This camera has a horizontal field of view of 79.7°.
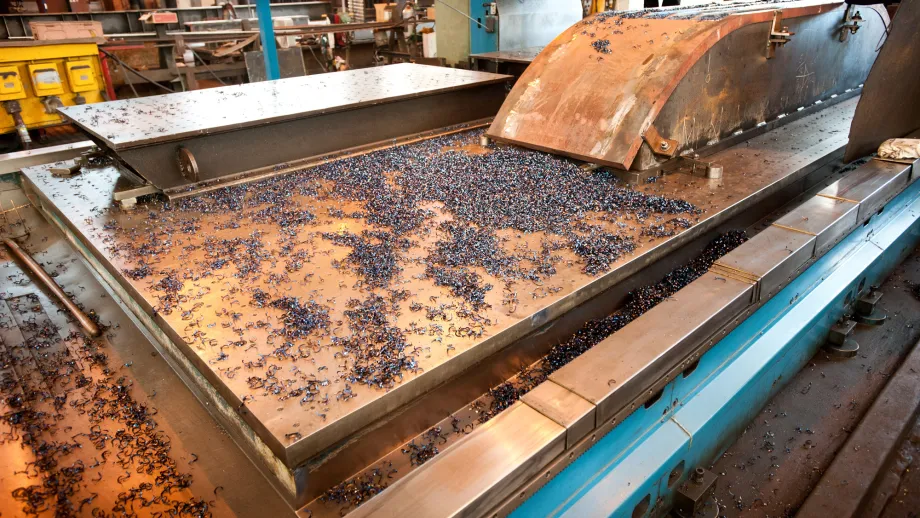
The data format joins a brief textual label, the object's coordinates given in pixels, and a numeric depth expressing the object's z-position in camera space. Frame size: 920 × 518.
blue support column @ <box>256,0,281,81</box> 3.97
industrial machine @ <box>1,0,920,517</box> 1.04
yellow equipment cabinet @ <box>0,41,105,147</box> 4.21
